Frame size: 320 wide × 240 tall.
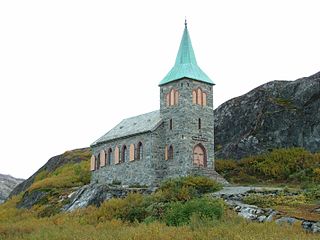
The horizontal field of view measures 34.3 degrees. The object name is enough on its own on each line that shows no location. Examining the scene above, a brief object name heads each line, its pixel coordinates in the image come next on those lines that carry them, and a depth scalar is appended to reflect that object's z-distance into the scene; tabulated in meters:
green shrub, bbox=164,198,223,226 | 23.41
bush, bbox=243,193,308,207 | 26.28
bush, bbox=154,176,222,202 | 29.16
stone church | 38.94
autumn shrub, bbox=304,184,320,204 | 27.22
